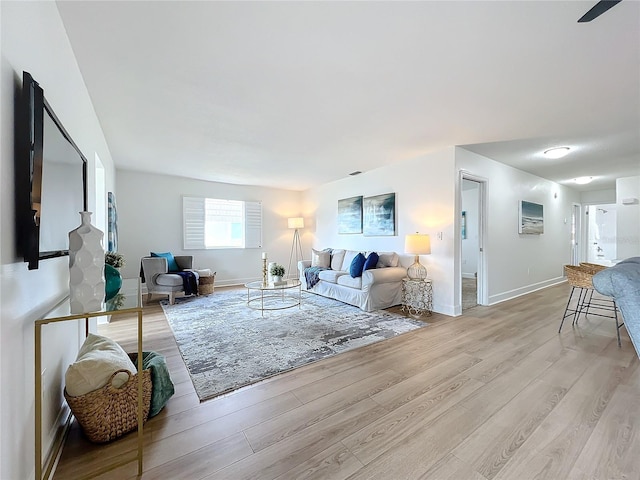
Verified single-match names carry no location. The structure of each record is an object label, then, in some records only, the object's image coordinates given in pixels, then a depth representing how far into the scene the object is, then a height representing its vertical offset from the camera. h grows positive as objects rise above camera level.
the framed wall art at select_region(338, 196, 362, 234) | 5.47 +0.53
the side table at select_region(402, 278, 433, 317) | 3.94 -0.85
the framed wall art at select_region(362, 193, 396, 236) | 4.71 +0.46
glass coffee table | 3.94 -1.04
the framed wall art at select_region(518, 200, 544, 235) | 4.95 +0.40
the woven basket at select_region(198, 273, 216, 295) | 5.04 -0.85
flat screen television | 1.01 +0.26
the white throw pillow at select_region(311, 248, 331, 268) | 5.46 -0.39
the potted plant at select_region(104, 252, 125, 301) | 1.54 -0.24
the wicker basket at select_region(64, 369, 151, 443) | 1.38 -0.91
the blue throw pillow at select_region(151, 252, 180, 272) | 5.01 -0.39
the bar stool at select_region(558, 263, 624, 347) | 2.98 -0.42
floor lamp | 7.23 -0.32
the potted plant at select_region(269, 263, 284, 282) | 4.13 -0.51
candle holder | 4.09 -0.49
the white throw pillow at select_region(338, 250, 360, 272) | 4.98 -0.36
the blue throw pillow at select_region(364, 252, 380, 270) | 4.18 -0.34
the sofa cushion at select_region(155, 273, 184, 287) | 4.52 -0.67
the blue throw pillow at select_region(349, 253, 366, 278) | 4.20 -0.41
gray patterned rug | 2.22 -1.07
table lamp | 3.85 -0.07
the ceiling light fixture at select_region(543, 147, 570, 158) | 3.81 +1.26
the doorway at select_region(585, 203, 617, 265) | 8.46 +0.15
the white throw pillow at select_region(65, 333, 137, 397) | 1.39 -0.70
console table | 1.07 -0.43
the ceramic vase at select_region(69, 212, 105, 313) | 1.23 -0.14
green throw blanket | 1.67 -0.92
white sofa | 3.99 -0.71
